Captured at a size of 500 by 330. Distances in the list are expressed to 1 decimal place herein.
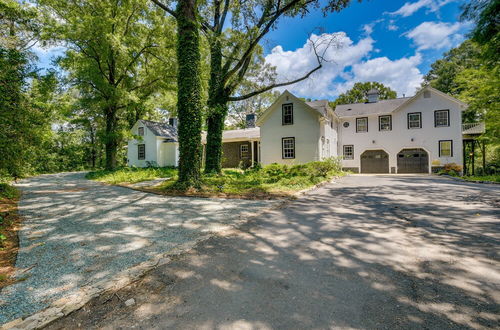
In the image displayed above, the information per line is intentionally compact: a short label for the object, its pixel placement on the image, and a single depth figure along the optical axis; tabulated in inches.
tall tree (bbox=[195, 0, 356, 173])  416.8
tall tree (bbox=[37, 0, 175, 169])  544.4
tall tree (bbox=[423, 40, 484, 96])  1165.1
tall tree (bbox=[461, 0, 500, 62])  225.8
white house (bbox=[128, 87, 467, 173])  696.4
